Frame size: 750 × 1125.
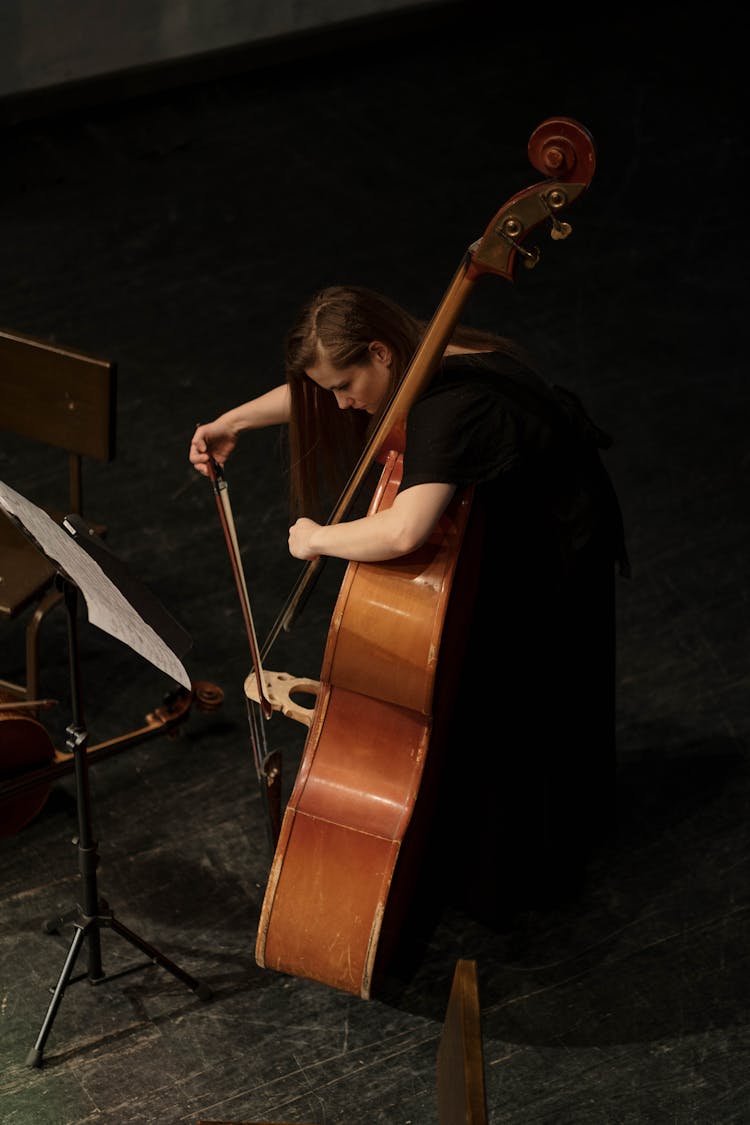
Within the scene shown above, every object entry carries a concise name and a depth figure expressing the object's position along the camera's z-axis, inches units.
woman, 204.1
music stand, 174.4
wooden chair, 260.2
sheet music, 173.9
